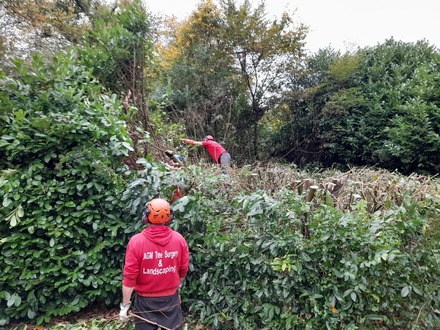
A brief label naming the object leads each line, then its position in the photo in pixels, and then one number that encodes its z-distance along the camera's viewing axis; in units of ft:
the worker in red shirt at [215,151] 27.89
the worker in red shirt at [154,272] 8.96
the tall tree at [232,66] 39.11
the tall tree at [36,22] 40.03
